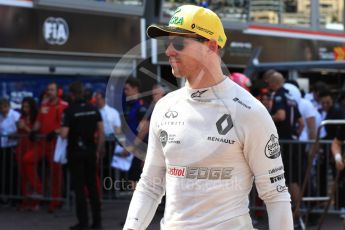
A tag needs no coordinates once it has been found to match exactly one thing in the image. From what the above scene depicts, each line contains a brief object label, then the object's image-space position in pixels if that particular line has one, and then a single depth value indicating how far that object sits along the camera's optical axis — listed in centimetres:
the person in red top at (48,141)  1168
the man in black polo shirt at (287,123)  987
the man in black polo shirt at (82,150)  980
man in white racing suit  322
